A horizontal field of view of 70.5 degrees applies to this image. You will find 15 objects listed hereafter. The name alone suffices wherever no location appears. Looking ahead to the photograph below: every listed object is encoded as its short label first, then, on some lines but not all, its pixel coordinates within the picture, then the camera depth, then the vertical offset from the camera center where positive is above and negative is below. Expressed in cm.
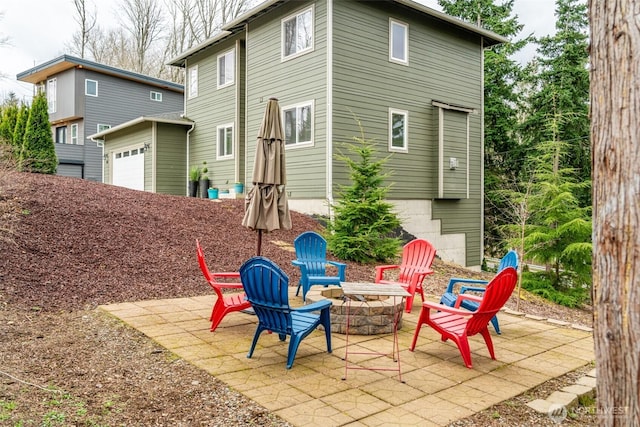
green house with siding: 1148 +320
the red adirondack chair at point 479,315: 389 -91
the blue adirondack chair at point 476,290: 480 -95
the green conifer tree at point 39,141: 1439 +229
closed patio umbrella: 545 +37
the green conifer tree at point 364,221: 931 -17
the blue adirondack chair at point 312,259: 605 -68
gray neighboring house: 2295 +587
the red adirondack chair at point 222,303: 455 -94
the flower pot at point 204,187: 1606 +87
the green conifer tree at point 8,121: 1534 +307
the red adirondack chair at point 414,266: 588 -72
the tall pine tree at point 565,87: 1853 +531
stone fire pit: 482 -112
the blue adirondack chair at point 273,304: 372 -77
